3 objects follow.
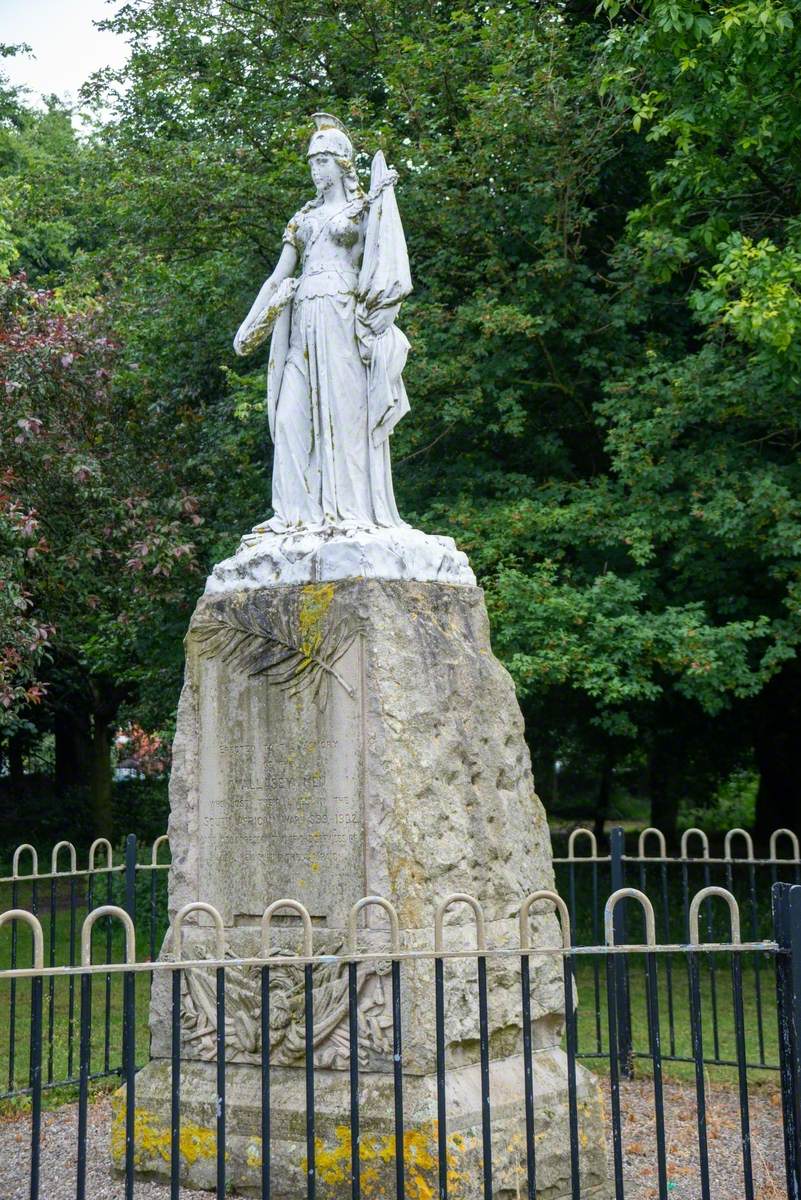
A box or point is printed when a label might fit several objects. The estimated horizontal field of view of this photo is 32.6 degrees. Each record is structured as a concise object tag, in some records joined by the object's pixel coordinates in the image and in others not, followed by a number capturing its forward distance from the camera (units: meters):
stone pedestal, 5.34
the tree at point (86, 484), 12.13
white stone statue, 6.05
